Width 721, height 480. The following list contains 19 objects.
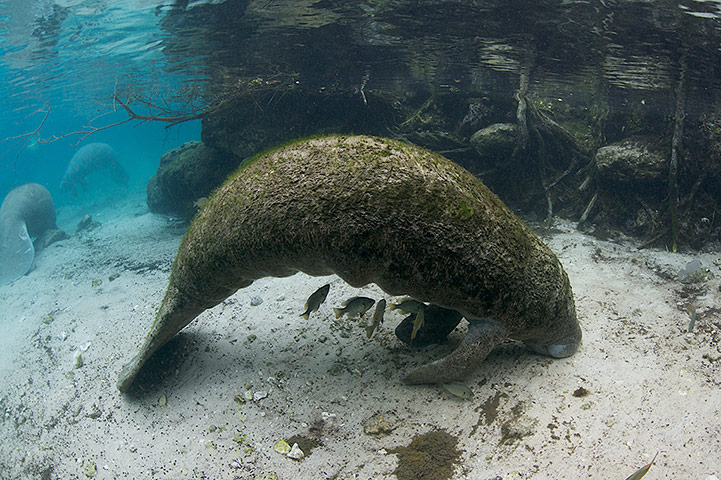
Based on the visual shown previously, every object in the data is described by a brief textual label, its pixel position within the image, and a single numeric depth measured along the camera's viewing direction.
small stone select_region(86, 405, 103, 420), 4.73
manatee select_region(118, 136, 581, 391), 3.15
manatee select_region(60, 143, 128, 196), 22.67
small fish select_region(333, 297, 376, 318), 4.18
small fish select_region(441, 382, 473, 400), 3.51
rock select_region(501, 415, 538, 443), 3.09
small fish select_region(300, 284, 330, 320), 4.21
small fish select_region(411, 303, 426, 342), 3.82
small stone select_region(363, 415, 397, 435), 3.58
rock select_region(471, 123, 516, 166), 9.12
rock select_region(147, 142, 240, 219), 12.88
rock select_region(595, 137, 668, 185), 8.00
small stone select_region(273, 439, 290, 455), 3.61
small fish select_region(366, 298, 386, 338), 4.08
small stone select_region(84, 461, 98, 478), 4.03
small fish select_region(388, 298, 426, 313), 3.88
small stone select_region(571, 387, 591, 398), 3.33
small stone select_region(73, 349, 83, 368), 5.75
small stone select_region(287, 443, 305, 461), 3.52
